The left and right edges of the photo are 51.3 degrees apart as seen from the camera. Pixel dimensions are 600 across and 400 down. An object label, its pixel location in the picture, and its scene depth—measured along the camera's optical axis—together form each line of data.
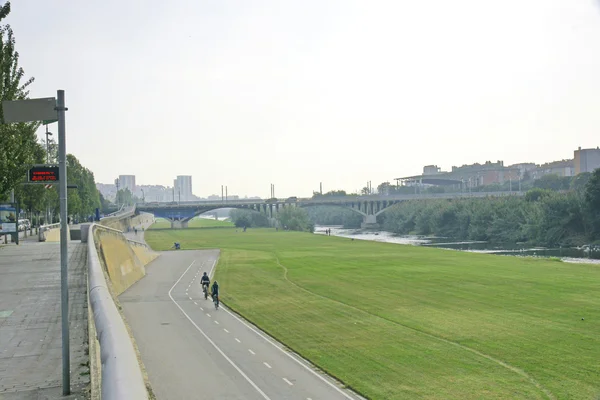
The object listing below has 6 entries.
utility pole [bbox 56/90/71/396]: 11.41
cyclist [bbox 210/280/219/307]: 38.12
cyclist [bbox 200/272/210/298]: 42.51
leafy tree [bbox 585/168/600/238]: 98.19
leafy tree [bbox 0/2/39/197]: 27.31
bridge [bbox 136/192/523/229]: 173.88
